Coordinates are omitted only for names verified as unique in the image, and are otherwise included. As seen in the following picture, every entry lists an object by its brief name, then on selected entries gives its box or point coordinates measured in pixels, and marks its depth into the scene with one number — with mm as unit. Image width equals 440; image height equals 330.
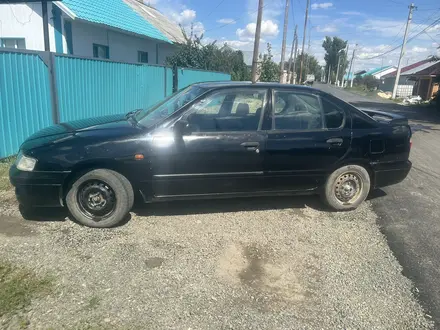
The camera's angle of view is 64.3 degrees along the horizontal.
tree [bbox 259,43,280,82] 24172
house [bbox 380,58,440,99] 36800
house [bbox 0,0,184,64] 10828
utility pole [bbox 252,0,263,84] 17188
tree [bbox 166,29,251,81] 18094
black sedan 3756
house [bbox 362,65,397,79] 93938
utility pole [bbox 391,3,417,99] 36188
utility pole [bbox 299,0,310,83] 40812
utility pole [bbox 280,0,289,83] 26016
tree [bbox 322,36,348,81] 96625
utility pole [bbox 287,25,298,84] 43016
